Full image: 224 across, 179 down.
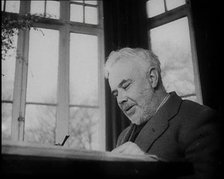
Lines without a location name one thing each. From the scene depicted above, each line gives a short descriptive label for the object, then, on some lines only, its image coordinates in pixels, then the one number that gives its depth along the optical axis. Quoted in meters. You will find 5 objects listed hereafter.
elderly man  1.30
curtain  3.78
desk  0.69
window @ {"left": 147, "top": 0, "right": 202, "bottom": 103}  3.68
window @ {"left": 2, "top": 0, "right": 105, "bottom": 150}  3.89
